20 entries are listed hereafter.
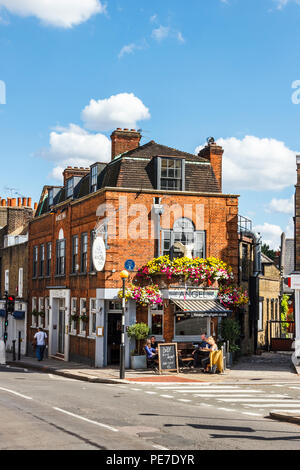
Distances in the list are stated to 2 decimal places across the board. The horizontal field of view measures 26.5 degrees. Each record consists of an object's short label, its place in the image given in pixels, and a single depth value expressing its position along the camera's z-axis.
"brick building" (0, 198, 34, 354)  42.47
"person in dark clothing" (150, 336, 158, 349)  25.72
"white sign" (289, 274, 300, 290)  26.42
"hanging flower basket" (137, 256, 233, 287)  27.05
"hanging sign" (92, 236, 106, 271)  26.01
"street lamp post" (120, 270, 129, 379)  22.81
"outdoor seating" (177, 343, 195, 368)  25.50
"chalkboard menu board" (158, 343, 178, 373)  24.31
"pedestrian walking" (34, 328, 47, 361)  33.22
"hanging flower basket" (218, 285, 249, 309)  27.66
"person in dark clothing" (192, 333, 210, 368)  25.52
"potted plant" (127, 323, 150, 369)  26.36
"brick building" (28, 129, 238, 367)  27.45
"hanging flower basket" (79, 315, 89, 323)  29.77
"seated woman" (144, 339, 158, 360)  25.06
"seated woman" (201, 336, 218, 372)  24.99
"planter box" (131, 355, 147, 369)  26.31
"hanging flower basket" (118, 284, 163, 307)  26.62
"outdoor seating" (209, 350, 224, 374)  24.66
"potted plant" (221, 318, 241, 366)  27.23
